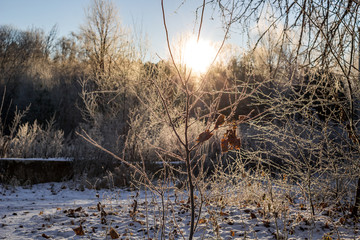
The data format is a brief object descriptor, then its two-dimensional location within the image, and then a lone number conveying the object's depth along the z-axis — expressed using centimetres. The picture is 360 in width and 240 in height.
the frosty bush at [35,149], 689
